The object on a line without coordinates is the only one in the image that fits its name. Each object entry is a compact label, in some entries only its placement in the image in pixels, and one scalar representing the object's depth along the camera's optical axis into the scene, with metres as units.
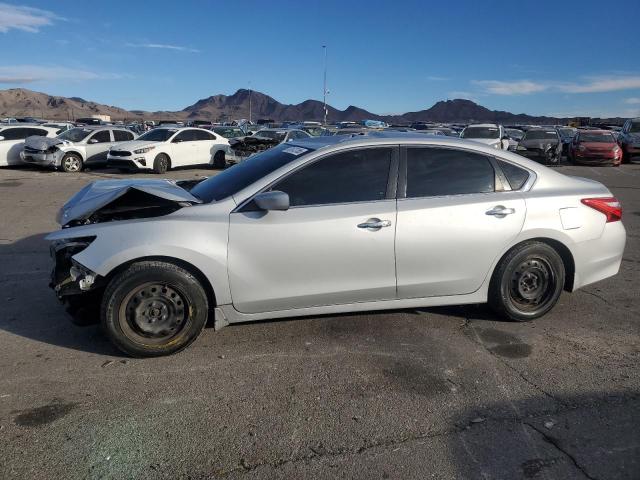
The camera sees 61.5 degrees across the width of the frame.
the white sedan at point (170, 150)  16.86
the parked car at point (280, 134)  21.56
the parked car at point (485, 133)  20.92
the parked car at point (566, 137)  28.56
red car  22.50
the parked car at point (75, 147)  17.31
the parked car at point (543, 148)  23.05
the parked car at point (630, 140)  23.72
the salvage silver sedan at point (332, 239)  3.86
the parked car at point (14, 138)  17.99
